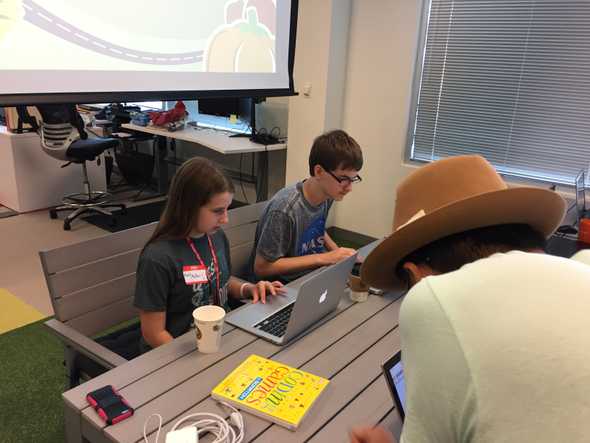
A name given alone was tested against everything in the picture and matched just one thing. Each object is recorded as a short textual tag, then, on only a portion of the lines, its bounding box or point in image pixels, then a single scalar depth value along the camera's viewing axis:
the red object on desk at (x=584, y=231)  2.23
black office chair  3.88
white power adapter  0.85
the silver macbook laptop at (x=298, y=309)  1.21
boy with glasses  1.79
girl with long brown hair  1.37
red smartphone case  0.92
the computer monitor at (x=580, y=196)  2.54
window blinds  2.99
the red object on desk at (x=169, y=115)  4.67
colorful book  0.96
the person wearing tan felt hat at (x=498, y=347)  0.52
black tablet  0.93
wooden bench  1.36
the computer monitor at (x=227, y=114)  4.45
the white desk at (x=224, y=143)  3.92
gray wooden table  0.93
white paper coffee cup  1.13
